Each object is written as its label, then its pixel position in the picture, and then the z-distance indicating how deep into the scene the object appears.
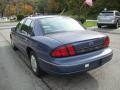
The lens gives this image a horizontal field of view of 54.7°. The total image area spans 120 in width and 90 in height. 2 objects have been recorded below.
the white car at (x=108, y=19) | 9.27
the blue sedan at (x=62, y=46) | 2.39
